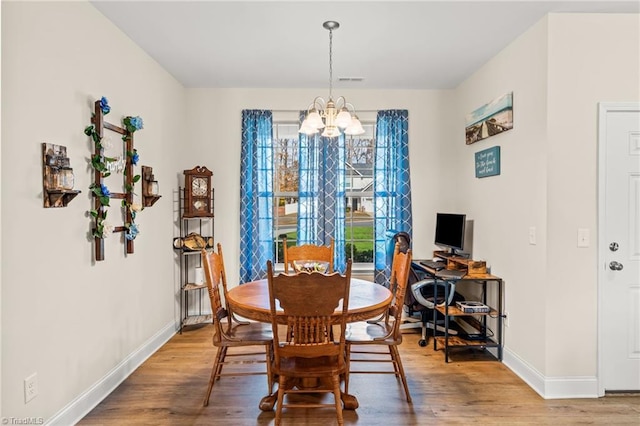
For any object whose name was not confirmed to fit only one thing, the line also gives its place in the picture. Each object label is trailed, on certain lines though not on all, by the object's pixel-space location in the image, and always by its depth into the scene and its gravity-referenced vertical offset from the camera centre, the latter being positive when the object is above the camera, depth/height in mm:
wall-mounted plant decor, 2422 +237
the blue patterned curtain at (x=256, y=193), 4141 +141
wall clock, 3849 +148
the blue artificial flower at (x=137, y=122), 2846 +664
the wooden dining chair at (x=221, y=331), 2328 -865
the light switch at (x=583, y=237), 2520 -220
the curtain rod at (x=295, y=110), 4221 +1120
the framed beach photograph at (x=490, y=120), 2998 +791
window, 4312 +223
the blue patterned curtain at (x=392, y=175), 4207 +360
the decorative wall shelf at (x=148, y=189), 3117 +147
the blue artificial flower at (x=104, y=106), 2422 +677
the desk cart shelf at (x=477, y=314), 3082 -922
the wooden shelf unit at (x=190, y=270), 3848 -709
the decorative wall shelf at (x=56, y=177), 1973 +163
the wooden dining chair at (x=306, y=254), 3354 -448
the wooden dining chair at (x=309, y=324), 1906 -656
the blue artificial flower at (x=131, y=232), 2807 -210
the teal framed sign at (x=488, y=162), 3189 +402
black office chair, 3355 -899
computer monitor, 3549 -257
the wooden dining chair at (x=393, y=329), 2344 -866
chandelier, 2486 +589
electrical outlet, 1858 -945
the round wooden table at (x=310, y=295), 2127 -607
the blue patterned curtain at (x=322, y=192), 4180 +159
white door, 2508 -297
